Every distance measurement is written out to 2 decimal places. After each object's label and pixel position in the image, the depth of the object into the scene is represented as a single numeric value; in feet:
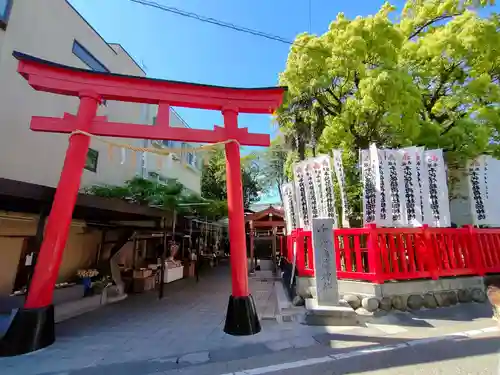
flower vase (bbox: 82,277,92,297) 28.95
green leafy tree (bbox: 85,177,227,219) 31.81
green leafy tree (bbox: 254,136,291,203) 92.79
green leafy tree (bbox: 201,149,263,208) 89.45
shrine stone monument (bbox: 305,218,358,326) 21.84
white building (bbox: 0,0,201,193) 25.11
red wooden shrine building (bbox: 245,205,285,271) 56.70
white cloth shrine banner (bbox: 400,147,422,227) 28.14
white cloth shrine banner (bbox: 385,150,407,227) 28.27
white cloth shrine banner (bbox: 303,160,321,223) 32.73
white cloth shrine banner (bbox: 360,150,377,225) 28.58
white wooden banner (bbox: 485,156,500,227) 31.83
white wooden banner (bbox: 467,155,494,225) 31.76
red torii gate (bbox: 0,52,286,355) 17.21
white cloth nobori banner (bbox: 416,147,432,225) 28.27
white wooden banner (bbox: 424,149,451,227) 28.30
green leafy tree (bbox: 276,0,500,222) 32.22
